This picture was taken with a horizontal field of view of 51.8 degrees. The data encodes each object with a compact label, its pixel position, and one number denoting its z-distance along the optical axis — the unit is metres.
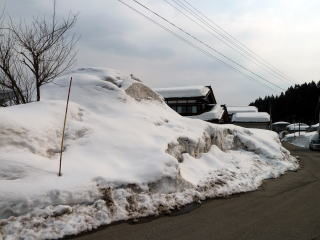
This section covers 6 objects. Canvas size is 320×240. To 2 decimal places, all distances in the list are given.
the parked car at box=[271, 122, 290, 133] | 74.11
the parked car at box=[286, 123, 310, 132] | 65.45
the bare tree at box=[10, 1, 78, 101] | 12.97
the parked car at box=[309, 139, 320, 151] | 28.75
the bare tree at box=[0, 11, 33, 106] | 13.83
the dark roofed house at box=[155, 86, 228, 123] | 35.28
